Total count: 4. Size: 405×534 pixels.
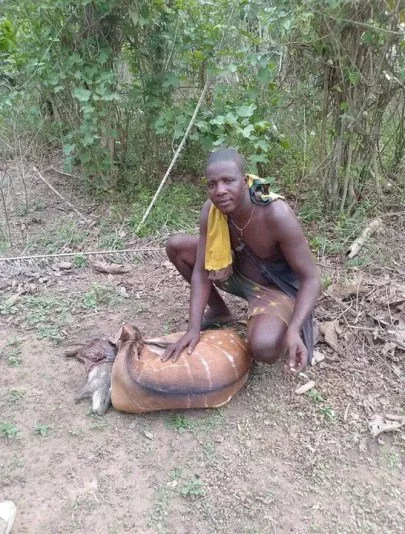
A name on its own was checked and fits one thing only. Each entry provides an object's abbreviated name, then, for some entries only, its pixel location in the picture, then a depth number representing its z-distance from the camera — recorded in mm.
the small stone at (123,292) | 3312
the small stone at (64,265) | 3566
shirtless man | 2223
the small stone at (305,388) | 2428
